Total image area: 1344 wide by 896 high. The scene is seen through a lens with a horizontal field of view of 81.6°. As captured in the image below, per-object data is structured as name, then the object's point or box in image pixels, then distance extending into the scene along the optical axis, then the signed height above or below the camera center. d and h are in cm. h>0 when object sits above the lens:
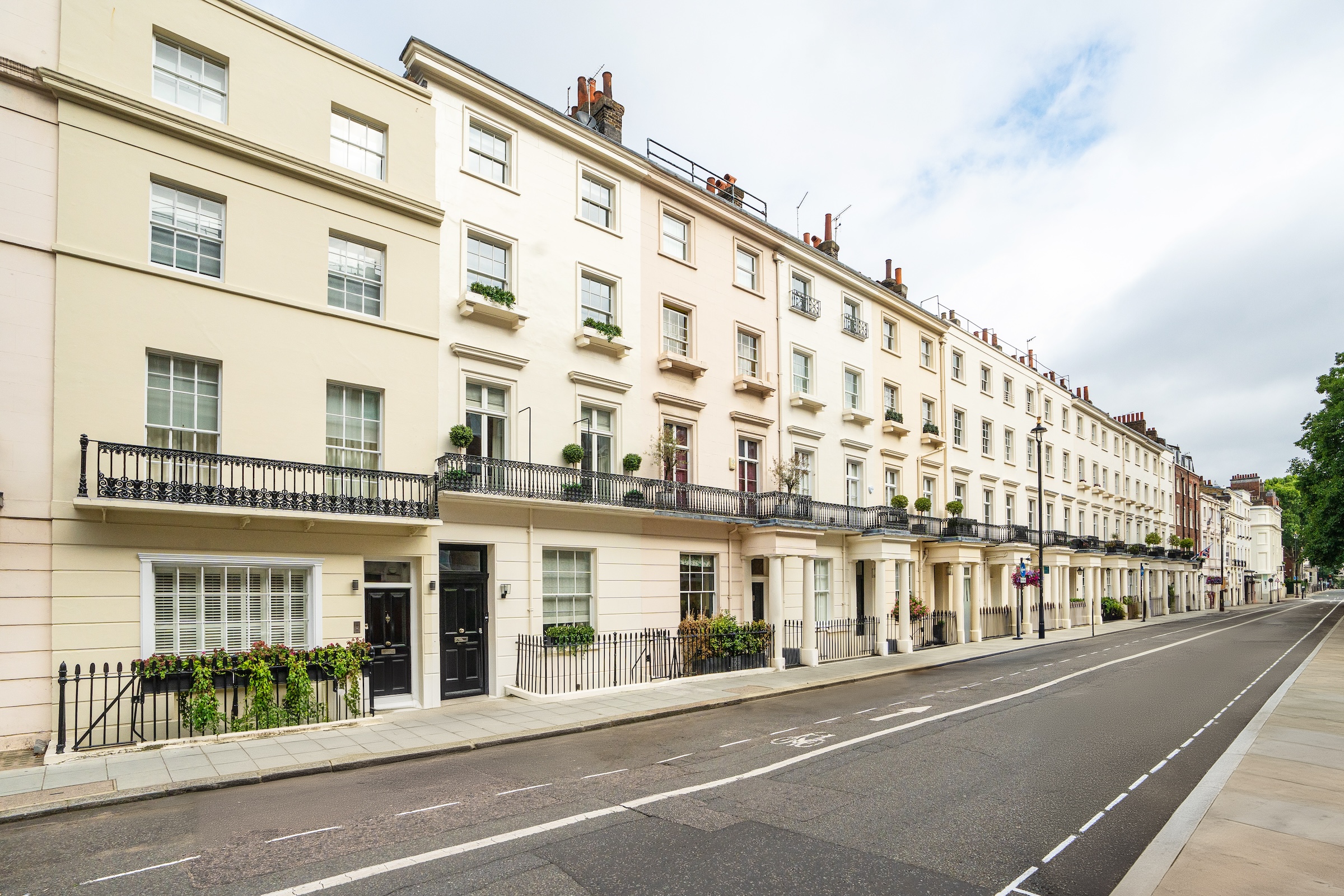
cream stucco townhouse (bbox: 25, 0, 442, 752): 1189 +273
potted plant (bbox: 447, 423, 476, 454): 1577 +125
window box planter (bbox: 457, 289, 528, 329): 1653 +400
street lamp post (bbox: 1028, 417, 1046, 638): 3278 -276
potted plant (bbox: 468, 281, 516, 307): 1680 +441
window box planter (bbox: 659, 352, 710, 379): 2075 +356
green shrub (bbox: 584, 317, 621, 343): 1898 +413
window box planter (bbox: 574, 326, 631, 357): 1878 +375
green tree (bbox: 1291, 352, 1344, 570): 3484 +99
